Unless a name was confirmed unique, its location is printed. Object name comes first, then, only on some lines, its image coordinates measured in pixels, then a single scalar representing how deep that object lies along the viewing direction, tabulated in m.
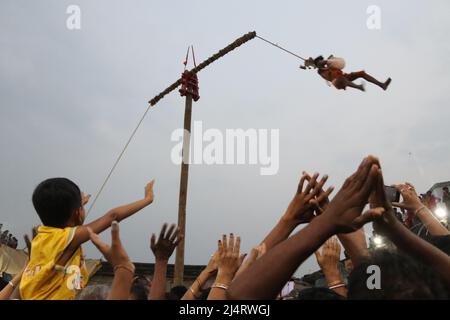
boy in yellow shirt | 2.50
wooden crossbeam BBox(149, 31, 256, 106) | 8.58
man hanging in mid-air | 5.59
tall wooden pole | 8.43
